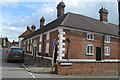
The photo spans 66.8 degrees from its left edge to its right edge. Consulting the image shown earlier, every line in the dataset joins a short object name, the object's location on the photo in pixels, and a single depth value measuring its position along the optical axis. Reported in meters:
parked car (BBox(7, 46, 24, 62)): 11.13
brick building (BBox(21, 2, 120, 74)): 7.67
